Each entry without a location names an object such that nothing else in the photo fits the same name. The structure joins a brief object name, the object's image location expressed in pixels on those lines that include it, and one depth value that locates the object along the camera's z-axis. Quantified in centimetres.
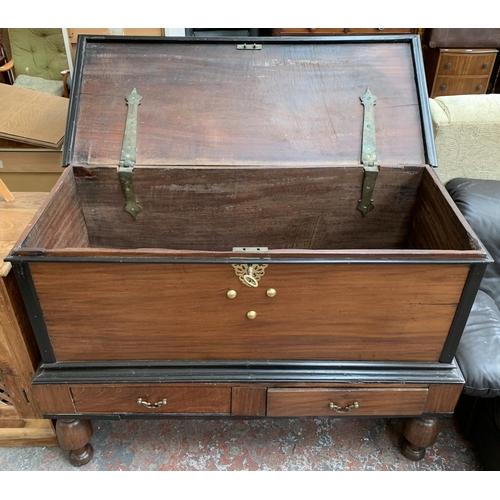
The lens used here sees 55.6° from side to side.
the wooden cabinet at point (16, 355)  129
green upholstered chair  327
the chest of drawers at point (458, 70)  336
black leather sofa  138
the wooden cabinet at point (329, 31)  320
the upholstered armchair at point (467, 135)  185
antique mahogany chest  115
